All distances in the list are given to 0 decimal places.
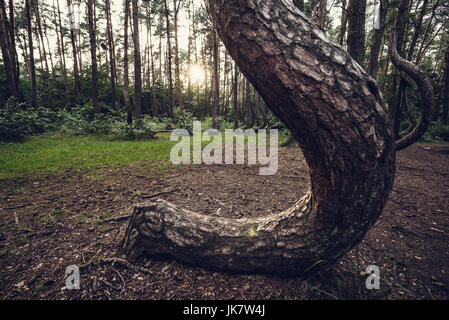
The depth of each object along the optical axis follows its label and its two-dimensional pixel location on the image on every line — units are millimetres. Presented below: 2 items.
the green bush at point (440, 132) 10344
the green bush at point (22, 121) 7934
